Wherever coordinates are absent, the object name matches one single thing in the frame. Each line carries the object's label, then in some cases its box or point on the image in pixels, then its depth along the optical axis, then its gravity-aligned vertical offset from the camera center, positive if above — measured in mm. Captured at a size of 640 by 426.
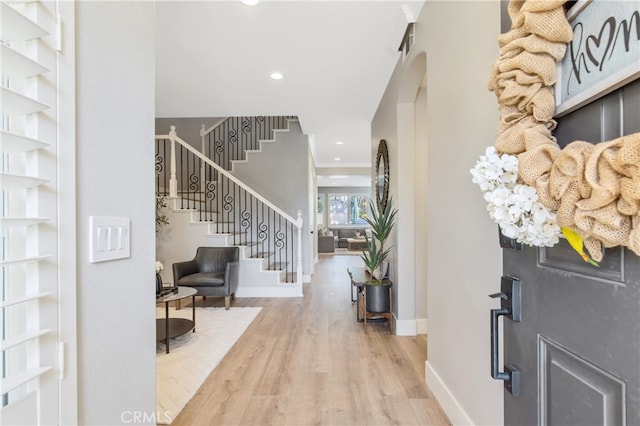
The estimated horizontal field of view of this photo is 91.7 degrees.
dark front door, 557 -245
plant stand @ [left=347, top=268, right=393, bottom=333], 3473 -1030
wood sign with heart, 566 +324
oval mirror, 3825 +497
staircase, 5148 -10
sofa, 11711 -1002
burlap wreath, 512 +117
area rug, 2123 -1278
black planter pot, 3473 -942
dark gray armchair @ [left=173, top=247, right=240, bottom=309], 4242 -847
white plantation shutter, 611 -2
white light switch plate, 839 -68
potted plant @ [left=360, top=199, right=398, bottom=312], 3434 -567
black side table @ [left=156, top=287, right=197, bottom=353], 2840 -1102
